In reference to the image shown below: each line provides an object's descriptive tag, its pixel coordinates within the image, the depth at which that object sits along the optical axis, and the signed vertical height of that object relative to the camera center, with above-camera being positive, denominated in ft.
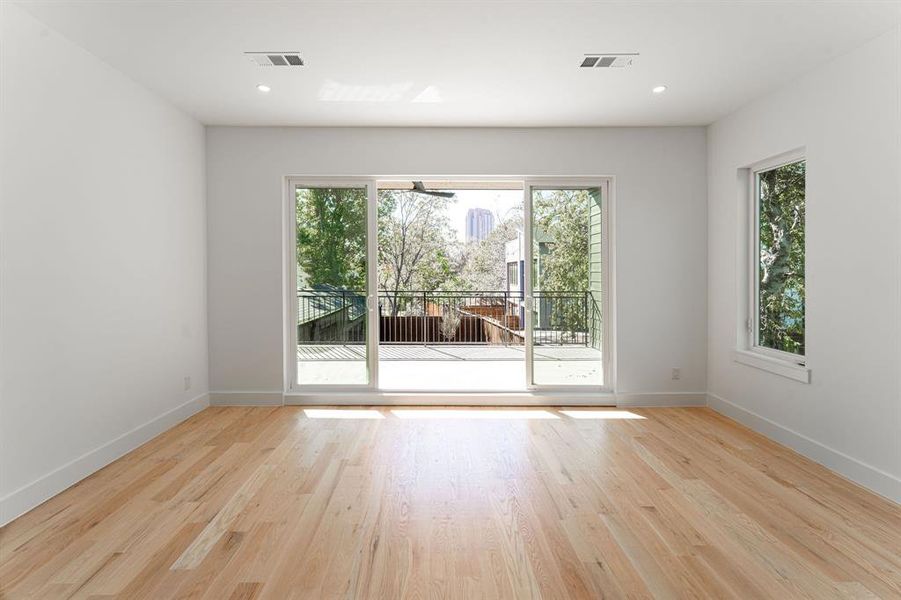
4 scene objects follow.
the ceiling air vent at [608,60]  11.02 +4.91
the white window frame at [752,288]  13.98 +0.02
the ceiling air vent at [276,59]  10.93 +4.96
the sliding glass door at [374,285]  16.80 +0.20
